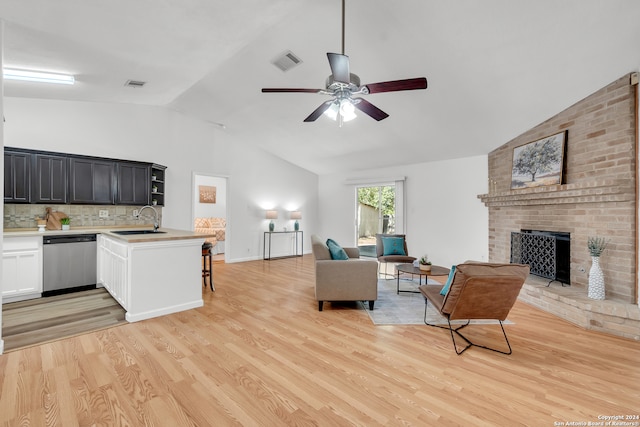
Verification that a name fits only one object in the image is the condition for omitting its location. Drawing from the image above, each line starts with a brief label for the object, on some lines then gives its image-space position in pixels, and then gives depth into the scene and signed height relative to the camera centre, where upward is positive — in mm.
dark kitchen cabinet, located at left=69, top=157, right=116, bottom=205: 4438 +464
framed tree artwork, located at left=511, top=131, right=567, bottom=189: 3844 +737
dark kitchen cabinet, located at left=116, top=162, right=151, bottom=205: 4910 +479
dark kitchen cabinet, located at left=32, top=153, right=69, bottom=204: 4125 +447
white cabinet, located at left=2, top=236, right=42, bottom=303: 3695 -779
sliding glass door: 7230 -57
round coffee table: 3893 -824
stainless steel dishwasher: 4016 -791
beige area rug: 3249 -1230
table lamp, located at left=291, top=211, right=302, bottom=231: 7886 -134
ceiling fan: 2277 +1067
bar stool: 4457 -661
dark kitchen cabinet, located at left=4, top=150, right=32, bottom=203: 3912 +449
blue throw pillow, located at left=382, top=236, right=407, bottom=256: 5523 -660
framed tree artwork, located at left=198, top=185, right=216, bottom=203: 8508 +519
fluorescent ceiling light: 3321 +1591
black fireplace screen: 3811 -572
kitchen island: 3160 -732
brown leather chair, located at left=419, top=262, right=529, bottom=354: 2441 -680
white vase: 3143 -749
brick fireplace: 3045 +104
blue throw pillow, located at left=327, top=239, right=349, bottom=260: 3713 -536
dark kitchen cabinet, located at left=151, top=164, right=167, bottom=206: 5402 +512
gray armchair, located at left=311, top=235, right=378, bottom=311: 3479 -838
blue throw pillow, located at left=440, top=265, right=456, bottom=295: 2697 -688
